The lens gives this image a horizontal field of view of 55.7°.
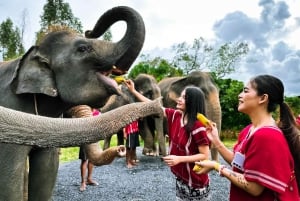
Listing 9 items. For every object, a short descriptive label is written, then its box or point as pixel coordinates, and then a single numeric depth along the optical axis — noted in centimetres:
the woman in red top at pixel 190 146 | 194
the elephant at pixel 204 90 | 484
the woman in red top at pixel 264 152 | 132
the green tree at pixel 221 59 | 1460
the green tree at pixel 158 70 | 1122
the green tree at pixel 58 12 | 1696
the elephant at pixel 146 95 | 525
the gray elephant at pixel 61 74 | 181
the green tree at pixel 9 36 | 1741
